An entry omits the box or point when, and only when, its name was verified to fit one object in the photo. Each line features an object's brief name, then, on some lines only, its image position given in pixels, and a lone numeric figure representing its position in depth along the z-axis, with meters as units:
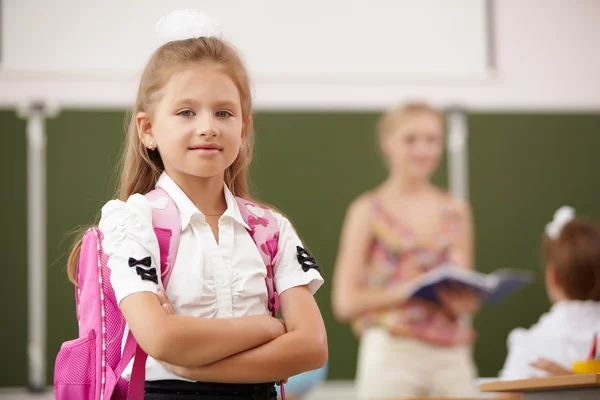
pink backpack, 2.70
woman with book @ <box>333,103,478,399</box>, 5.44
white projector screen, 6.91
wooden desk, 2.95
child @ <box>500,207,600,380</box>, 3.83
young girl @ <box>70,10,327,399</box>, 2.64
